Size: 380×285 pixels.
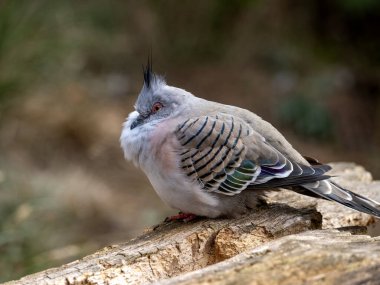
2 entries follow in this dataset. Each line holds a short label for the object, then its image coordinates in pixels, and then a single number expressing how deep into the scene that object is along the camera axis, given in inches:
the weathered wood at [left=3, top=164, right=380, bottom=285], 307.1
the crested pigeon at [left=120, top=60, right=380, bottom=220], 346.0
